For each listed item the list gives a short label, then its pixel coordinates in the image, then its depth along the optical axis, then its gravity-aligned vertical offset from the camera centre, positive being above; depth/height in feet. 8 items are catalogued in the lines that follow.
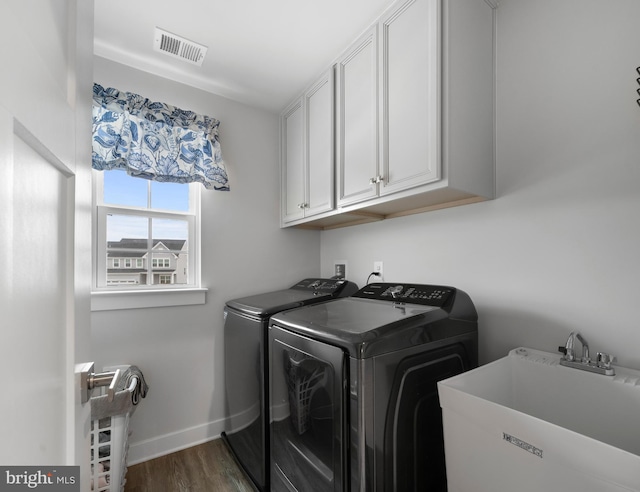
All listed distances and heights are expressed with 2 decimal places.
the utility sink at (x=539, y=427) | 2.36 -1.80
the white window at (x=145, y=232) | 6.45 +0.40
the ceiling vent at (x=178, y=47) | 5.69 +4.00
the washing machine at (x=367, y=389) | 3.54 -1.85
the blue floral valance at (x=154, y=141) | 5.96 +2.34
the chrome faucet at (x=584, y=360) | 3.51 -1.38
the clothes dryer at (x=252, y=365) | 5.60 -2.40
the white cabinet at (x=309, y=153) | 6.48 +2.29
